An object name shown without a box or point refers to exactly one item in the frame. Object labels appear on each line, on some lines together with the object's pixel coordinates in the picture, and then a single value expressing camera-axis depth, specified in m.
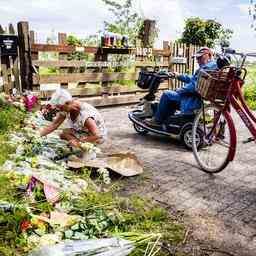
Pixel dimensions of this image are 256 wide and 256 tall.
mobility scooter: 4.64
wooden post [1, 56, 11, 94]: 6.58
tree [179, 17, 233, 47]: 14.75
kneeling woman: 3.77
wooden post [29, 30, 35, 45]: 6.70
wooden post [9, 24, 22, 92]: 6.67
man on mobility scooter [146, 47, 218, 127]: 4.53
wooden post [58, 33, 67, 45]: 7.10
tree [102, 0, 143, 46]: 11.15
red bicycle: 3.43
